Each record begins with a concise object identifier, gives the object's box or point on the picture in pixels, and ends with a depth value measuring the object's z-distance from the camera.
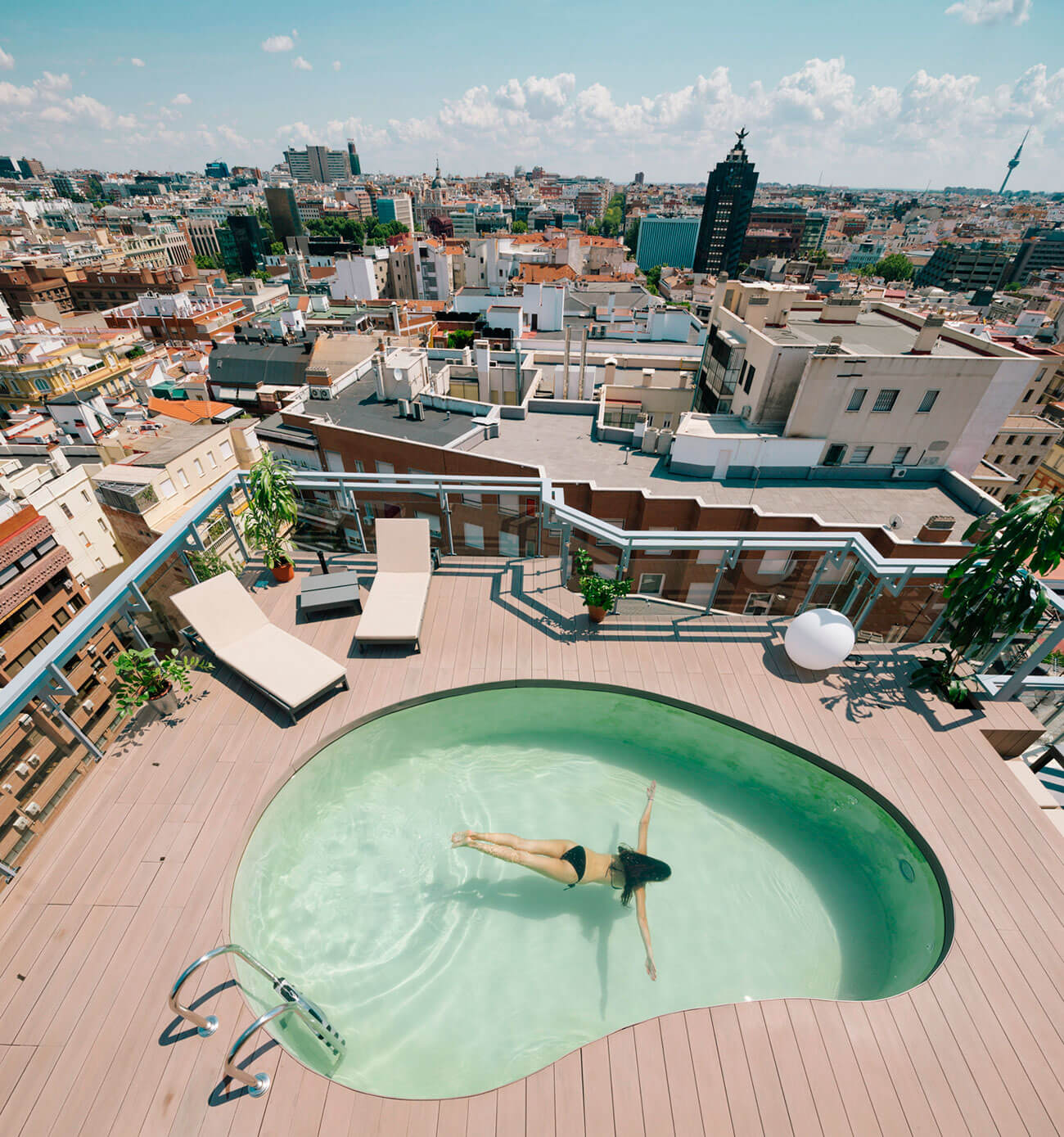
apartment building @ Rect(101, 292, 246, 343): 60.94
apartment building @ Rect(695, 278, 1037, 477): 18.84
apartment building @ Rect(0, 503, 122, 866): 5.03
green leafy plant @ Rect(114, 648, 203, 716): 6.38
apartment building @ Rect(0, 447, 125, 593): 25.55
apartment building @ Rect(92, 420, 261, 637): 28.70
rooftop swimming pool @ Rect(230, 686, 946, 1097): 5.01
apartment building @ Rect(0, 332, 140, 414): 46.34
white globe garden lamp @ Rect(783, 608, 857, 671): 7.35
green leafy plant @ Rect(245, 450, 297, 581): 8.30
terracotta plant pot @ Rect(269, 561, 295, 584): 8.84
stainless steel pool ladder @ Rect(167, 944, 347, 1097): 3.88
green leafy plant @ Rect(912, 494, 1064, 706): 6.34
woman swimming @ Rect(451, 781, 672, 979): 5.94
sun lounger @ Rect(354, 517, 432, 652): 7.66
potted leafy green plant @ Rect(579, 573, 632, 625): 8.11
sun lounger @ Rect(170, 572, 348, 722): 6.91
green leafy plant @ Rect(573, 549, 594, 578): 8.41
